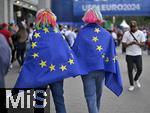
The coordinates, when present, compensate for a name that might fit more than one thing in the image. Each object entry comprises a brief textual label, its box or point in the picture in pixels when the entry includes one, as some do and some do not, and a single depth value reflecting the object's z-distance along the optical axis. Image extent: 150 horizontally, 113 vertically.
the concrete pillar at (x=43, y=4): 25.43
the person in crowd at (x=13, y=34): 17.73
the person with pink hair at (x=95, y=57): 7.15
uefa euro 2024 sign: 26.02
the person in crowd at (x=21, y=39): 17.20
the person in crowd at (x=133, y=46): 11.67
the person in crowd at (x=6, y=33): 16.25
